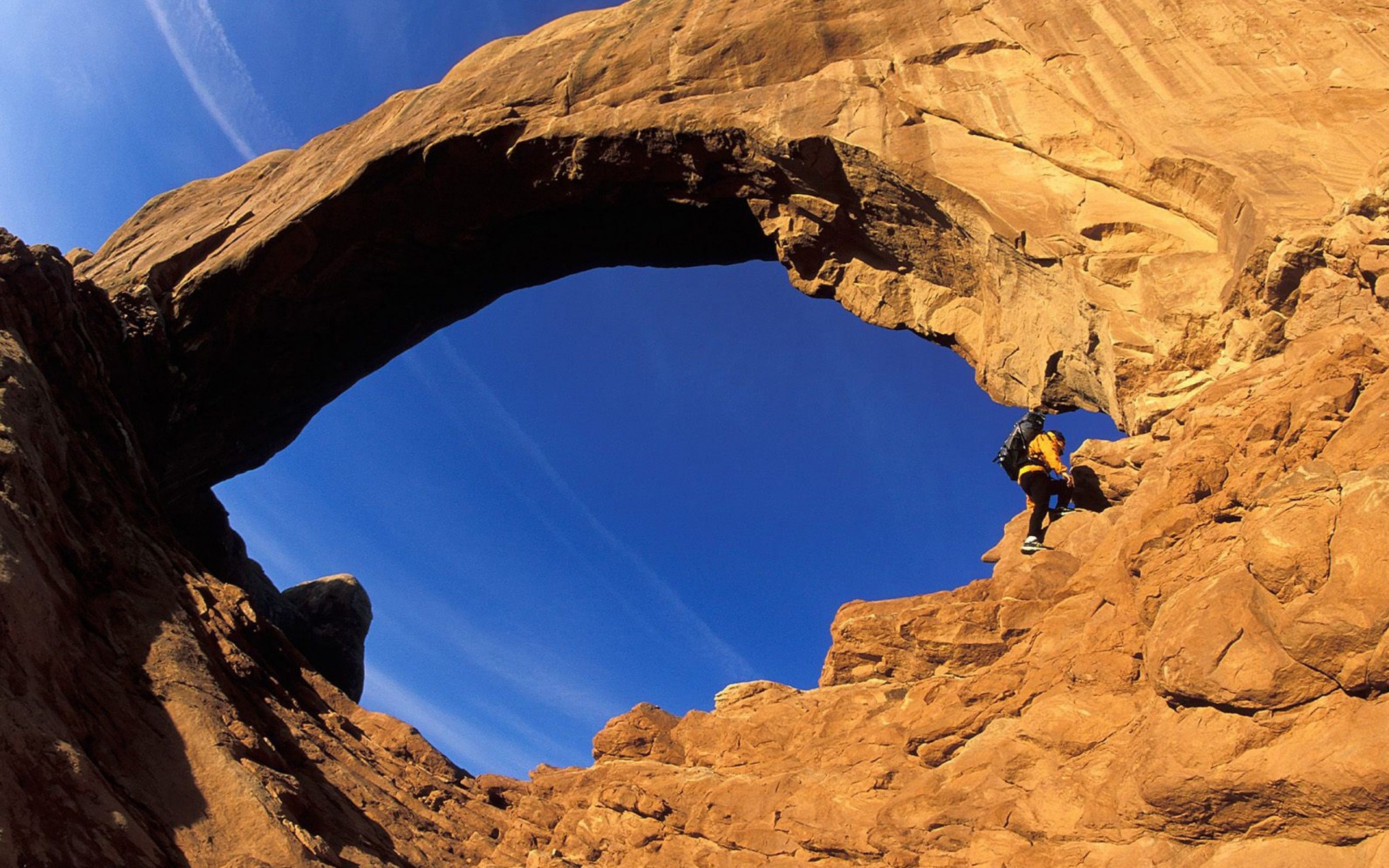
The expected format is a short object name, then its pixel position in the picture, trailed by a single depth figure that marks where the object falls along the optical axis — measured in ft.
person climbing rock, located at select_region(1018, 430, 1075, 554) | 42.75
